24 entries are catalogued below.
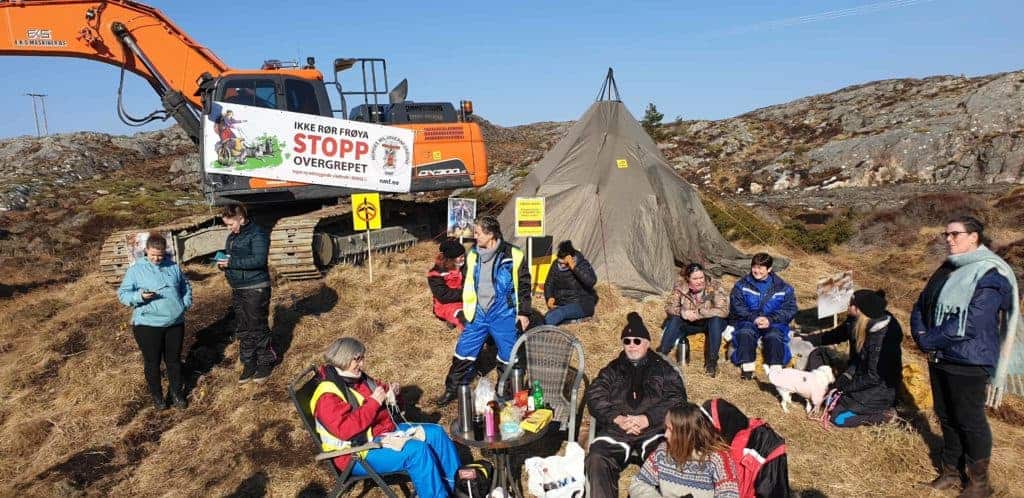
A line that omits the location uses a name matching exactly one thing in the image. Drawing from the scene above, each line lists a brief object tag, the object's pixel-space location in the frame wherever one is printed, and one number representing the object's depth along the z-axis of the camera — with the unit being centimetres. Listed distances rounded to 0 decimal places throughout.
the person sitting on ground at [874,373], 504
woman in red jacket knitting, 361
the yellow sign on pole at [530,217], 840
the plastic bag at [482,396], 395
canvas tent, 917
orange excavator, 826
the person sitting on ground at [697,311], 641
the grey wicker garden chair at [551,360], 483
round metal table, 366
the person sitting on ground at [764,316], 609
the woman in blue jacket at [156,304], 527
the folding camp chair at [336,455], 362
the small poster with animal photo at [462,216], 1052
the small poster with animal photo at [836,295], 650
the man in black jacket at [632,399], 401
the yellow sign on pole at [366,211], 895
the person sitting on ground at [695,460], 322
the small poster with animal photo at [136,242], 812
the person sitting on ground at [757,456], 319
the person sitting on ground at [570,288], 739
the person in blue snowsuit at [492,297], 512
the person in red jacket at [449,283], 702
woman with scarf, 370
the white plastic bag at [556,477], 379
